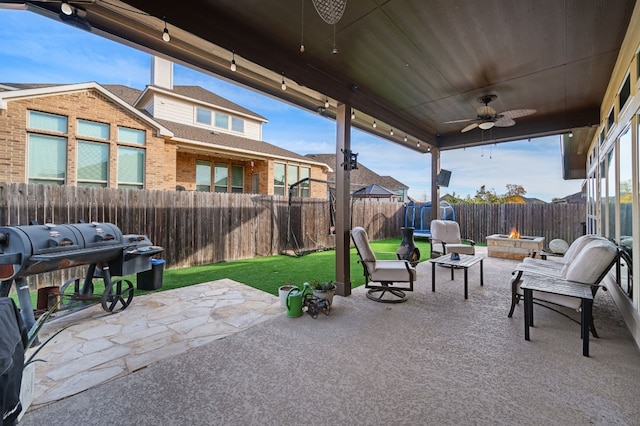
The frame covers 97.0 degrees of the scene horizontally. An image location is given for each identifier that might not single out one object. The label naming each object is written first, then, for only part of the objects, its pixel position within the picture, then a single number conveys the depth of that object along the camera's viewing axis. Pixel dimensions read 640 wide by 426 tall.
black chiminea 6.58
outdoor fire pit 7.46
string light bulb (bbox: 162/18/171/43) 2.80
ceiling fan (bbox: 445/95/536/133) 4.98
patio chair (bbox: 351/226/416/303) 4.27
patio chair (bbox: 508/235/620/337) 3.04
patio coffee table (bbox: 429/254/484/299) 4.45
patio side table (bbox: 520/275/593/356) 2.72
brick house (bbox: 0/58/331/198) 6.47
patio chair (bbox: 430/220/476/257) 7.46
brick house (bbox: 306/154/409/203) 25.62
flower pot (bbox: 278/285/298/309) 3.83
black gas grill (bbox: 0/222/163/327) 2.73
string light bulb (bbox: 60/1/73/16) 2.49
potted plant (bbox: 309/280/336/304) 3.74
